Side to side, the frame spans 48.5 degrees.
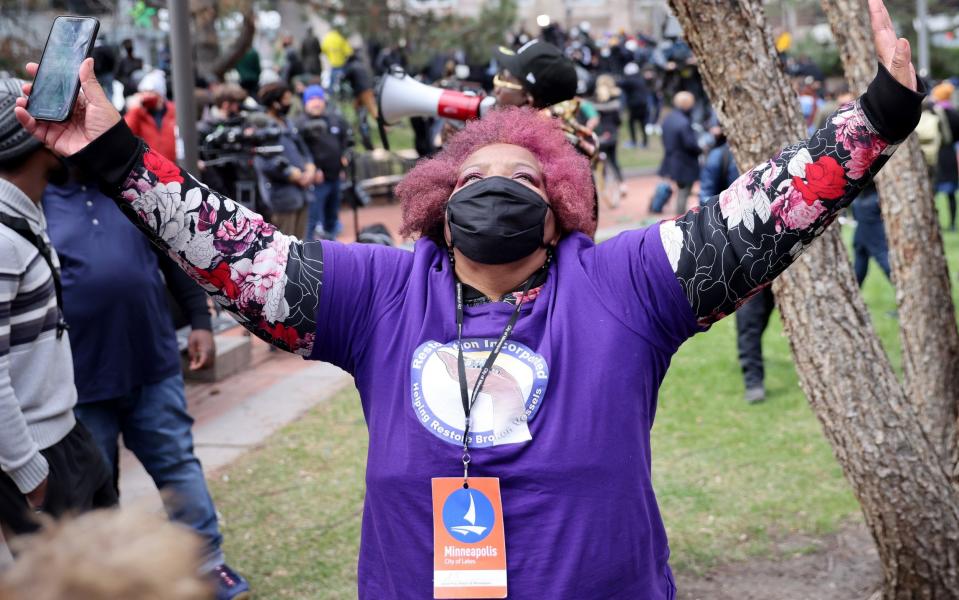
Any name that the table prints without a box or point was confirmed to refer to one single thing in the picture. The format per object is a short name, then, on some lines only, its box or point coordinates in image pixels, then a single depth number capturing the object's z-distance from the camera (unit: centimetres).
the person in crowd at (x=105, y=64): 1173
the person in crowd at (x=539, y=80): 424
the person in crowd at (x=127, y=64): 1417
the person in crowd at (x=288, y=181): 893
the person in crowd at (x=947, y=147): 1284
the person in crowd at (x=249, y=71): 1775
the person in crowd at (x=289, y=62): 1973
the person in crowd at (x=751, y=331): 696
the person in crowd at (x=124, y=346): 374
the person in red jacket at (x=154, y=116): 708
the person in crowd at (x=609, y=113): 1620
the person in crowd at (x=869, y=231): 883
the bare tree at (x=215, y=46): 1547
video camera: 875
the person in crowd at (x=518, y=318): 209
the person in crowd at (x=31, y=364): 282
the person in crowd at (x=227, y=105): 955
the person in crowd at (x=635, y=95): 2358
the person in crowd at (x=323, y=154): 1087
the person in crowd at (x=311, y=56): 2027
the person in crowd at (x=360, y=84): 1178
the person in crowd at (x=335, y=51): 1988
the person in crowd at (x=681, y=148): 1409
